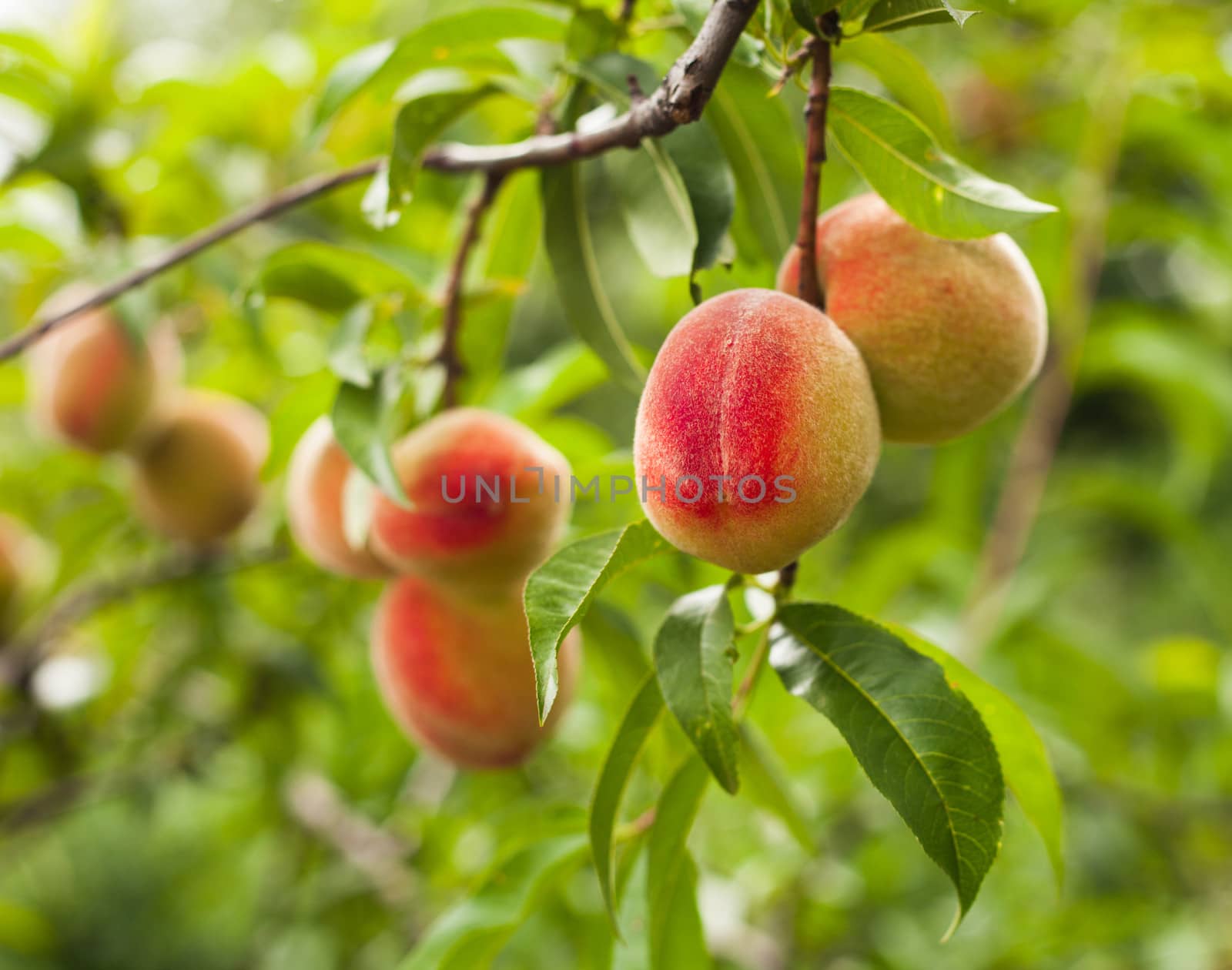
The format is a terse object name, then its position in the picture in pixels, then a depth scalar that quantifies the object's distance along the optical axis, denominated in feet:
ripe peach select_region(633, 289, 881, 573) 1.46
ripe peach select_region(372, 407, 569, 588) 2.43
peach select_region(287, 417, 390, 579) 2.80
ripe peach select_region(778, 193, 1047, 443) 1.72
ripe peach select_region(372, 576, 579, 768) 2.81
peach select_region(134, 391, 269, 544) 4.21
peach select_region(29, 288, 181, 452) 3.92
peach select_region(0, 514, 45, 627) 5.00
